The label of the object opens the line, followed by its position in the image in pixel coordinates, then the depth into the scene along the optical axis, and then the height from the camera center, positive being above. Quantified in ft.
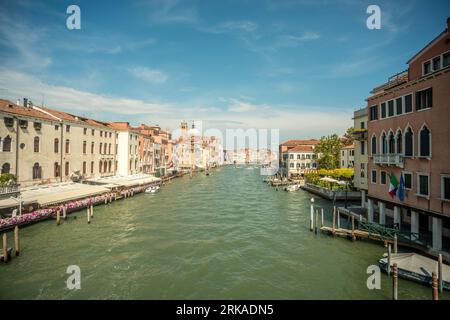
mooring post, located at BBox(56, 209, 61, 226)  76.25 -14.78
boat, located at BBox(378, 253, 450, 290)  40.42 -15.69
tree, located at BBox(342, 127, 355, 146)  191.03 +16.00
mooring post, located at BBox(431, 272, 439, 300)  34.12 -15.23
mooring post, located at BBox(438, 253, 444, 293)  38.40 -15.78
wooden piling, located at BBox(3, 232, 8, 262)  50.47 -15.85
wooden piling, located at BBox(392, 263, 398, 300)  37.51 -15.99
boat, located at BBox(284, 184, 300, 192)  165.04 -14.61
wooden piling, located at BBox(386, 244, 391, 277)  45.06 -16.63
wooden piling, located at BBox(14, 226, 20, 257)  53.88 -15.29
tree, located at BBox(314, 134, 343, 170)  177.10 +7.75
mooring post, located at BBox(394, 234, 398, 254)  51.60 -14.83
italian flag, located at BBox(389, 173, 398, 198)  56.85 -4.66
